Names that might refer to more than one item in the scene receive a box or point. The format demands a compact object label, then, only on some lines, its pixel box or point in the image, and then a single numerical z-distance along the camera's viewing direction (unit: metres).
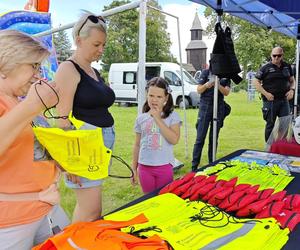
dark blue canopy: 3.70
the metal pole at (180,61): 4.82
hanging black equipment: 3.08
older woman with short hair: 0.91
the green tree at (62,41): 26.42
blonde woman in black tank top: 1.53
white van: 12.58
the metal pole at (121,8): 2.80
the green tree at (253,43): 24.97
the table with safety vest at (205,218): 1.04
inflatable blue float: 4.33
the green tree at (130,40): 26.77
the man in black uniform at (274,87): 4.57
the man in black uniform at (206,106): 3.83
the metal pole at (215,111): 3.30
